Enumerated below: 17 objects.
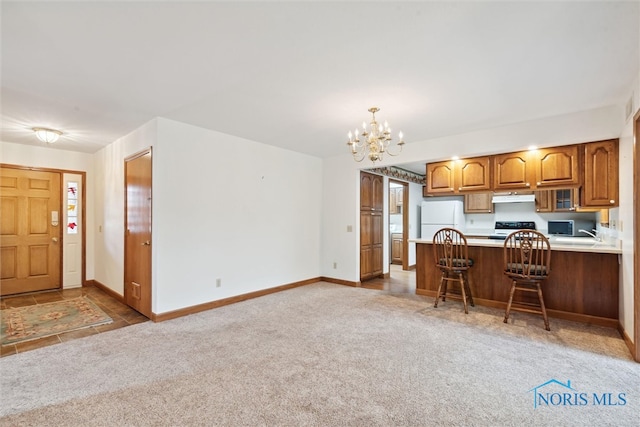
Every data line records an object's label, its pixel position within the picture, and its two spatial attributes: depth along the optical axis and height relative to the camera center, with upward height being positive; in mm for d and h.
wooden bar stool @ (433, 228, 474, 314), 3900 -611
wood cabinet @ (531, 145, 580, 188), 3588 +580
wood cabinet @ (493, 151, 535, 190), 3903 +569
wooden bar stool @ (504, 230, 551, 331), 3293 -579
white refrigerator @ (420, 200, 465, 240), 6508 -51
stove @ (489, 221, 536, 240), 5973 -258
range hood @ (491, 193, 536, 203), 5809 +313
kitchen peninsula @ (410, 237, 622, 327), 3336 -805
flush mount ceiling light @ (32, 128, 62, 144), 3924 +1026
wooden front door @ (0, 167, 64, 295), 4664 -292
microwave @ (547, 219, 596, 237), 5402 -228
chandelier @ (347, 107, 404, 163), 3063 +782
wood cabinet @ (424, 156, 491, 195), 4246 +556
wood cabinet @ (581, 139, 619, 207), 3326 +448
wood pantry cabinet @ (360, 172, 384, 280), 5586 -229
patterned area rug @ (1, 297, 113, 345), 3119 -1253
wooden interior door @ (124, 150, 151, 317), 3635 -261
